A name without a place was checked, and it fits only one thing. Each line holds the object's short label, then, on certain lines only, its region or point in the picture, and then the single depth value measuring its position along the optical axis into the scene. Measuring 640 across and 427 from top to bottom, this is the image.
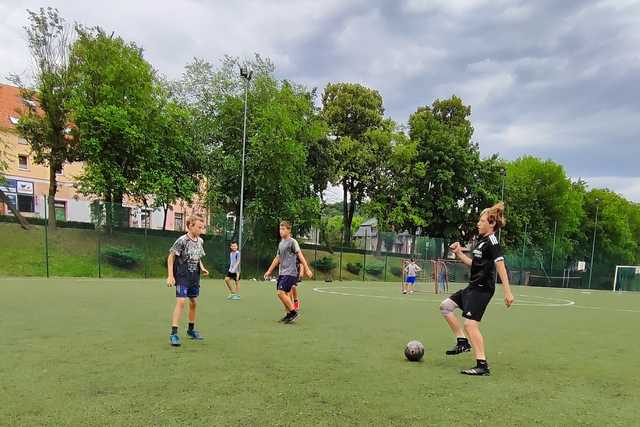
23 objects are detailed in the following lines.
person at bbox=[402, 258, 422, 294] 20.45
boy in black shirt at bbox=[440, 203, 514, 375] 4.94
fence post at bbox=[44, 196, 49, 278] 20.66
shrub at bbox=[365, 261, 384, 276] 32.66
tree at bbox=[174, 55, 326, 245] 28.55
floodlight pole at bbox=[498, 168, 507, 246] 40.10
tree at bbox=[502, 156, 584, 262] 45.12
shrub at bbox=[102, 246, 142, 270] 23.20
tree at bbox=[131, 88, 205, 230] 26.69
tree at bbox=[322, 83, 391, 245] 37.38
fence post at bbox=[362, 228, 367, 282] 32.47
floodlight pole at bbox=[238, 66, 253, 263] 24.77
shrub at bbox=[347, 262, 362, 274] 32.44
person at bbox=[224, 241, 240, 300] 13.47
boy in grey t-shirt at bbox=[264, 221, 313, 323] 8.34
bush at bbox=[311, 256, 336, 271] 31.36
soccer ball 5.48
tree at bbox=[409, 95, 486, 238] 38.47
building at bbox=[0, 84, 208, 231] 24.98
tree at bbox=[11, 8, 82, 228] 25.95
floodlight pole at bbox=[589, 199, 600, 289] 47.60
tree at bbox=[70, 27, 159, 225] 25.17
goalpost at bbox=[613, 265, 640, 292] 44.16
